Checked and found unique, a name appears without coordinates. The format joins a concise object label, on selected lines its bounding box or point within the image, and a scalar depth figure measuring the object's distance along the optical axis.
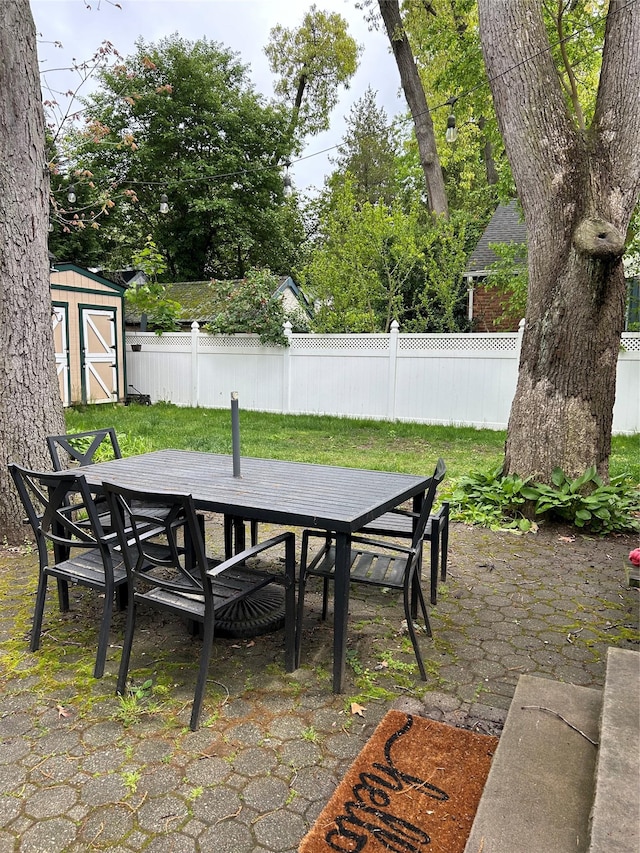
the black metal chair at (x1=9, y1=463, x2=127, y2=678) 2.70
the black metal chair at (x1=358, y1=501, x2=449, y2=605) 3.37
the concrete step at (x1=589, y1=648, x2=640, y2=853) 1.51
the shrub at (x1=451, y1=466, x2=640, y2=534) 4.96
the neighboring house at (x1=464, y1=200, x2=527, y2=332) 14.05
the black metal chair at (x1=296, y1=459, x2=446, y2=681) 2.75
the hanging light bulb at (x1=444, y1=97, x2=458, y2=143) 8.48
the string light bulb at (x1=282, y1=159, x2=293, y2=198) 9.86
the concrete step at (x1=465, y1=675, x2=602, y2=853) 1.64
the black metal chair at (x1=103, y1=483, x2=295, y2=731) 2.33
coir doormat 1.78
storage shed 11.86
